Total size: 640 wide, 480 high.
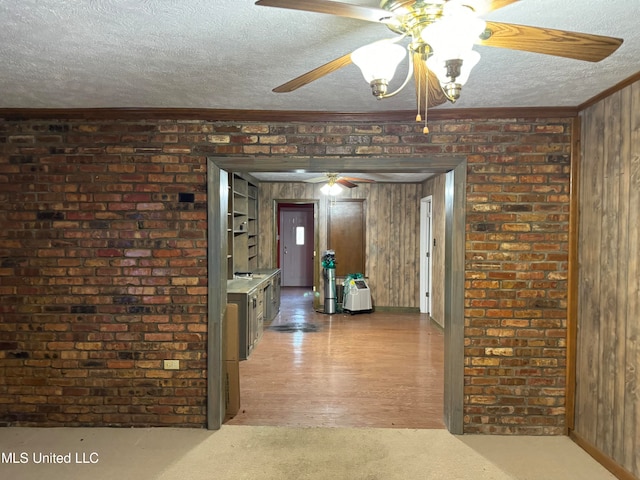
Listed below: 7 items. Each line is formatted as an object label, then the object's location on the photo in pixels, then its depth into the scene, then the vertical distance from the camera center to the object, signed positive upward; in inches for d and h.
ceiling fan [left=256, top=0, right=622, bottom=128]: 45.6 +23.0
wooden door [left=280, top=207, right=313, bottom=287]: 411.8 -13.2
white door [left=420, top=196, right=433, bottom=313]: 275.3 -13.6
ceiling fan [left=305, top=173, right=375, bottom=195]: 229.7 +28.8
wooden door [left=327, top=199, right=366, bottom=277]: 304.0 -1.1
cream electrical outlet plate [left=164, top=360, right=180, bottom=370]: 122.0 -38.0
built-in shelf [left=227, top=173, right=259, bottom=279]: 217.8 +5.3
